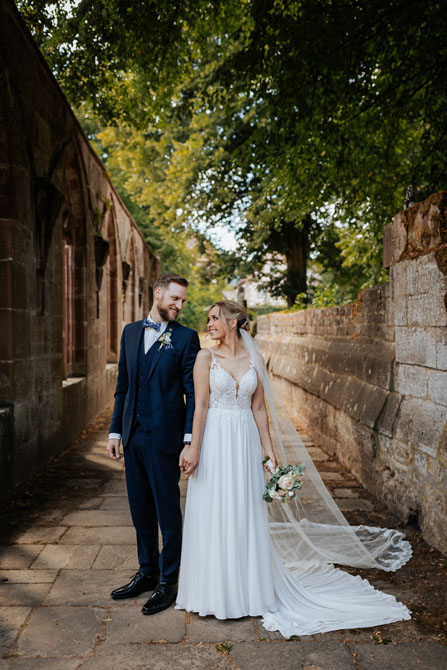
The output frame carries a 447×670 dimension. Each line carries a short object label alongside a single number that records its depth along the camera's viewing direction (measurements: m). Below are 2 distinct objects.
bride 3.40
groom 3.66
